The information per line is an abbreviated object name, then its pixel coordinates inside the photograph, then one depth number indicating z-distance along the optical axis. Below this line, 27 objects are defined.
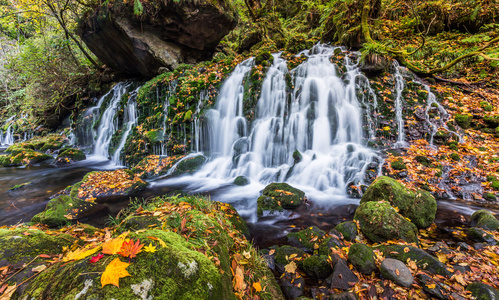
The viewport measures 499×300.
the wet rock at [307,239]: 3.76
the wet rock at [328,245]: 3.35
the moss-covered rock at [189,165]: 8.72
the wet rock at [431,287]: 2.48
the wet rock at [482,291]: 2.28
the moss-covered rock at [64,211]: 4.68
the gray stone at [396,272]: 2.64
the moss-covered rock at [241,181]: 7.55
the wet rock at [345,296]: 2.50
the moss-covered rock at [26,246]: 1.59
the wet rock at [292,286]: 2.88
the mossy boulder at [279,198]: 5.40
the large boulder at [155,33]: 11.02
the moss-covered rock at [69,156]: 11.32
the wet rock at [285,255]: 3.33
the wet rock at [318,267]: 3.07
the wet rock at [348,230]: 3.84
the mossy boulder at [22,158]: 11.16
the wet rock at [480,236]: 3.53
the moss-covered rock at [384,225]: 3.64
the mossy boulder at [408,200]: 4.28
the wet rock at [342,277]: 2.80
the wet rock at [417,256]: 2.74
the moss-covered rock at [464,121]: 7.34
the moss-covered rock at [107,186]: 6.46
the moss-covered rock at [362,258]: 2.91
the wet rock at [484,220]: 3.79
